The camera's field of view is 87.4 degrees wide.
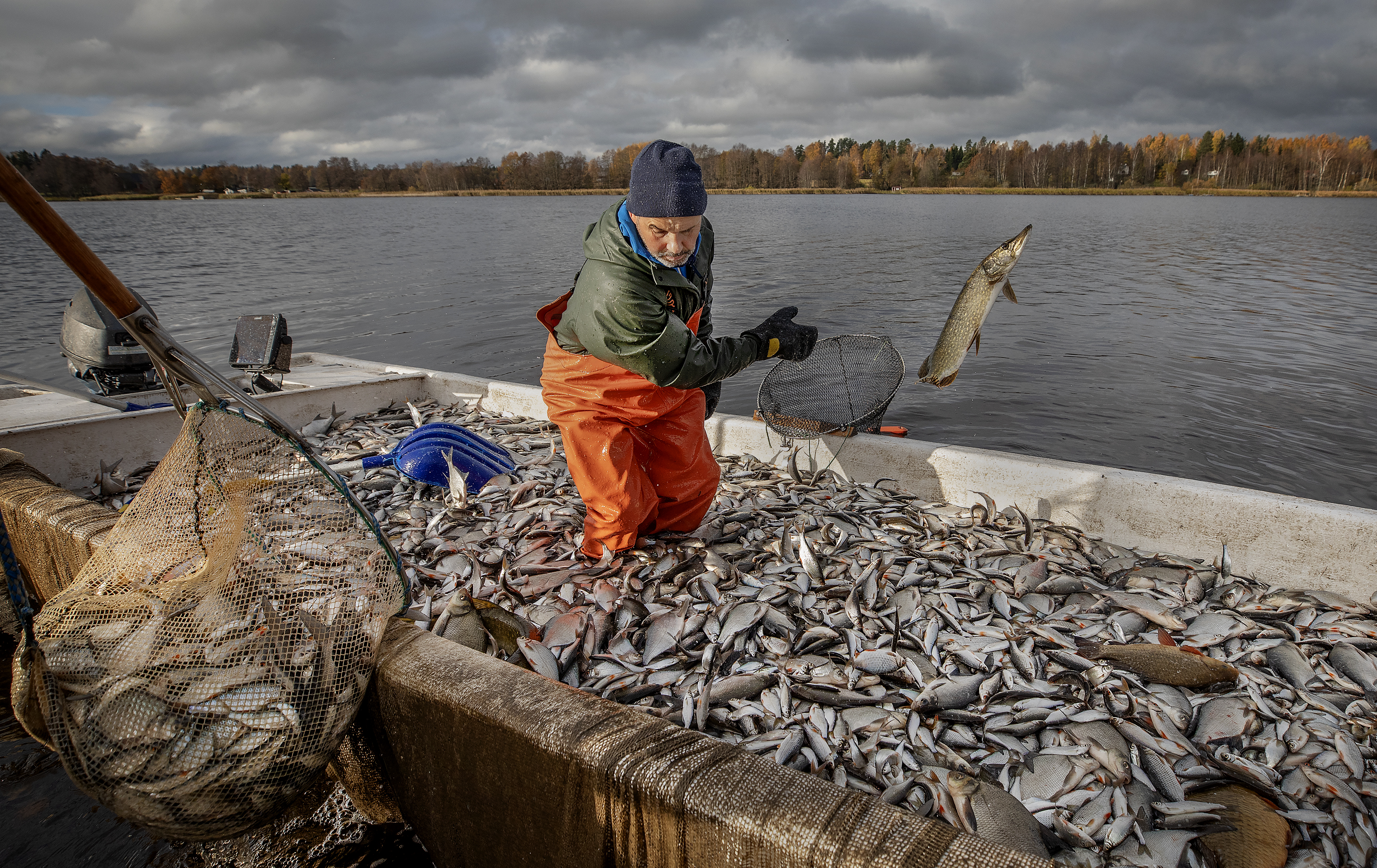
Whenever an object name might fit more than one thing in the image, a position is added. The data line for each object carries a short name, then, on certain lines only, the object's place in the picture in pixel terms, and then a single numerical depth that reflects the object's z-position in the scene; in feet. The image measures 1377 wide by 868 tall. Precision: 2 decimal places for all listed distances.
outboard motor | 21.38
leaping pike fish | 13.01
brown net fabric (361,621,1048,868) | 5.69
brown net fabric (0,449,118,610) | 11.44
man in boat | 10.88
